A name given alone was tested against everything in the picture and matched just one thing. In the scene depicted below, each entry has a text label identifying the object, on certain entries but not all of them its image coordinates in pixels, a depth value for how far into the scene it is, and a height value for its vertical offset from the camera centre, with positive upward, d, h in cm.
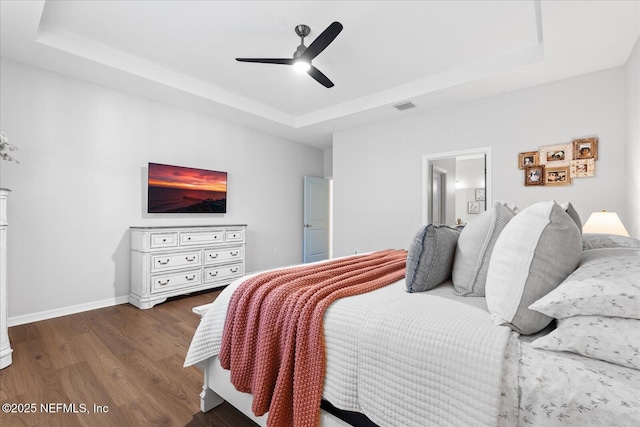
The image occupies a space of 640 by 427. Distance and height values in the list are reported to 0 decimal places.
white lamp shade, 246 -8
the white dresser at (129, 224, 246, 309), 347 -58
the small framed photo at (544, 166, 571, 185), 326 +43
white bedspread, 88 -49
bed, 80 -41
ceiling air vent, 397 +150
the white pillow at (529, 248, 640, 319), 81 -23
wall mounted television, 390 +37
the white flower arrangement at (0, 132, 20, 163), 227 +54
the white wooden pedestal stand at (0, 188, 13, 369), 212 -53
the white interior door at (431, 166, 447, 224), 501 +34
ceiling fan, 240 +143
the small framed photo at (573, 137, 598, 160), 310 +70
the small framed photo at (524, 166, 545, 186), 340 +45
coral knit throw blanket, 120 -55
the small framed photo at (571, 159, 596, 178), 312 +49
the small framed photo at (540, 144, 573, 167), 326 +66
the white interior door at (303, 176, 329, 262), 615 -8
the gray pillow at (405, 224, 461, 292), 149 -22
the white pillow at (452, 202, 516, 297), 141 -17
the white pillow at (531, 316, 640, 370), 78 -35
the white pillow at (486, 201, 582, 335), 101 -18
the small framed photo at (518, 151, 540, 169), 344 +65
